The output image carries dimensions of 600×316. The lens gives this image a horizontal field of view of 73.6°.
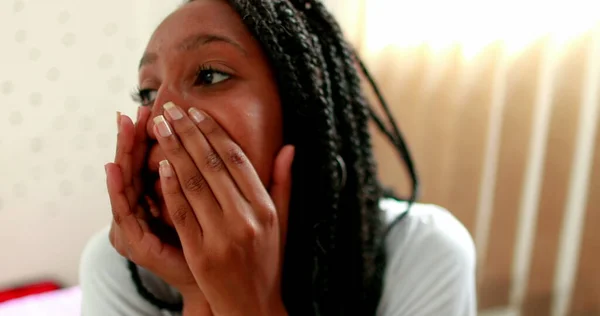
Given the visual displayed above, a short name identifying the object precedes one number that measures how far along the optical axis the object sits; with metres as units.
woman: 0.52
